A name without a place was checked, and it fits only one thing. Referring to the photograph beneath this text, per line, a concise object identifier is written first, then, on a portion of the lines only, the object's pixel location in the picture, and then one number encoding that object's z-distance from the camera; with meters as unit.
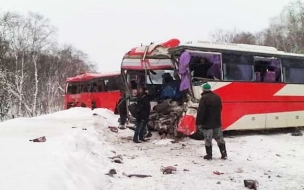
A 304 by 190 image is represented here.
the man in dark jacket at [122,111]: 16.19
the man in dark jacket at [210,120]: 9.91
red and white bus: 13.23
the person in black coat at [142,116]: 12.95
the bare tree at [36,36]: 50.31
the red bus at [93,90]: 24.67
